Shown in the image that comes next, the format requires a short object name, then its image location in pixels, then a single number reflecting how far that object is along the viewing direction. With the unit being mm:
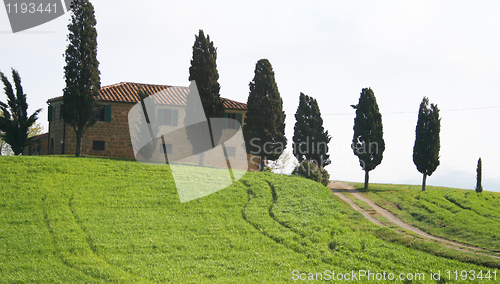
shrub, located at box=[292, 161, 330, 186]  32875
